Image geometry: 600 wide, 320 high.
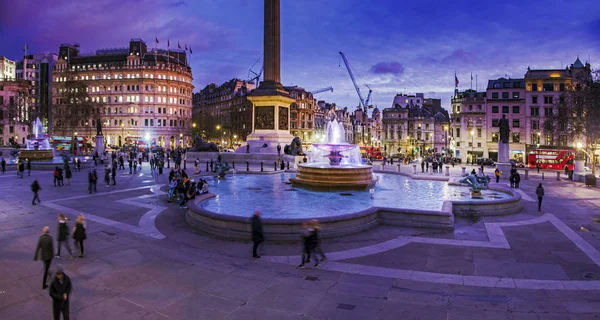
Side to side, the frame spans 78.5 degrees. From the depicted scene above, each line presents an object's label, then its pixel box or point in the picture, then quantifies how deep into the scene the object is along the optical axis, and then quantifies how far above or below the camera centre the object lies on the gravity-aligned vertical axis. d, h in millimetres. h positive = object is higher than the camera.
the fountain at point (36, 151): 42969 +431
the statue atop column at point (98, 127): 55494 +4153
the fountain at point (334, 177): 23000 -1471
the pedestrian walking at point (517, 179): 26817 -1890
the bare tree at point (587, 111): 42250 +5096
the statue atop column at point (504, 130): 37531 +2366
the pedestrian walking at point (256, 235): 10633 -2347
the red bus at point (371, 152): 71125 +312
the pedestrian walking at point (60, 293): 6309 -2394
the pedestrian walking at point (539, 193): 18094 -1970
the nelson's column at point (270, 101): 44406 +6570
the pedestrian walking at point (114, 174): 26759 -1433
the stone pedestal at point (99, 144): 56791 +1634
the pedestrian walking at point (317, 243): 9923 -2416
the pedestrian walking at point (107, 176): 25672 -1546
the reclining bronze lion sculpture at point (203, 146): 48656 +1074
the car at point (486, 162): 56300 -1374
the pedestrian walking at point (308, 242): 9883 -2380
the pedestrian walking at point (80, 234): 10562 -2292
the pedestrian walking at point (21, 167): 30973 -1044
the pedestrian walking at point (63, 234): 10406 -2265
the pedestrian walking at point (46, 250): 8656 -2270
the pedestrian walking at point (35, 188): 17875 -1634
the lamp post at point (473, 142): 80875 +2496
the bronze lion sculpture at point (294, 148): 43312 +689
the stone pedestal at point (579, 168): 36238 -1513
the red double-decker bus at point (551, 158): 50125 -699
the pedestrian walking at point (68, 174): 25670 -1370
